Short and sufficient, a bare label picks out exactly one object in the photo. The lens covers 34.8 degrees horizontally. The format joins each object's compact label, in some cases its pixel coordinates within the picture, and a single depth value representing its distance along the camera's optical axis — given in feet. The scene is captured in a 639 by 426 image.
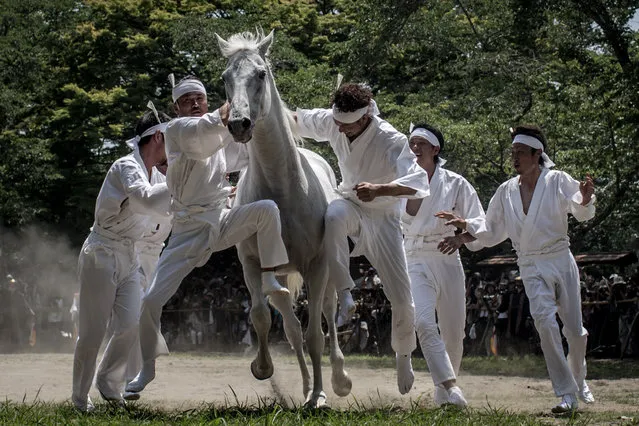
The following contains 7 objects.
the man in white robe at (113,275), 27.73
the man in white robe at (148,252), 31.91
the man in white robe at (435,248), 30.76
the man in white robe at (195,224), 26.30
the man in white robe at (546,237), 29.63
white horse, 26.66
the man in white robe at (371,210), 27.76
